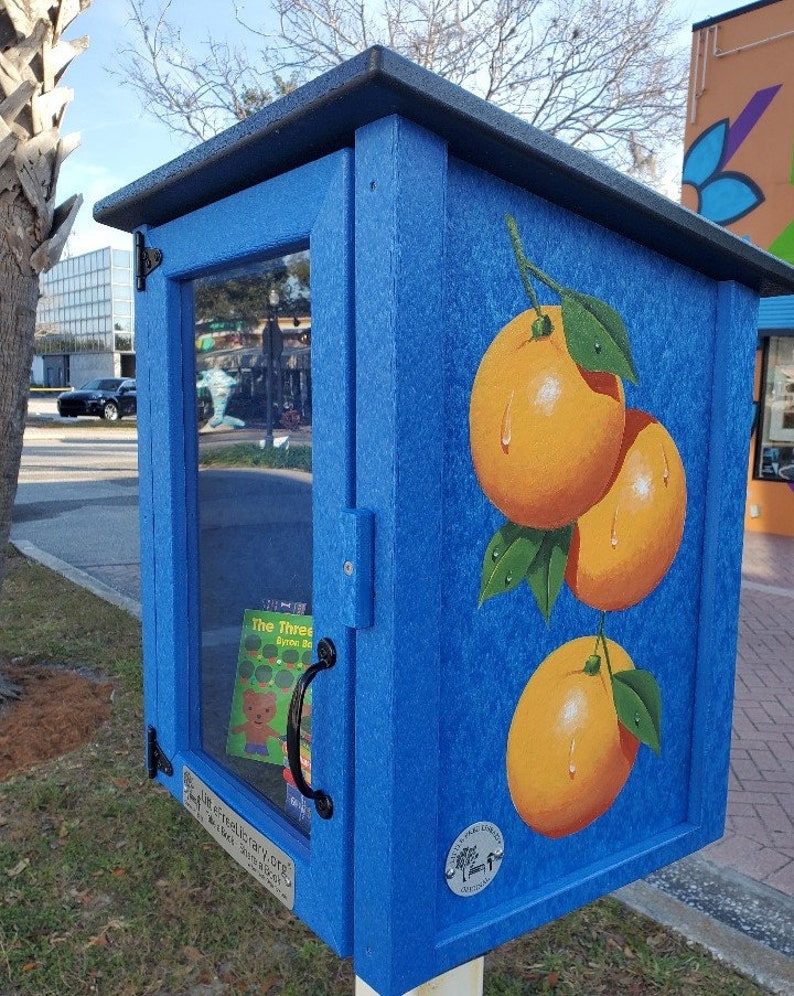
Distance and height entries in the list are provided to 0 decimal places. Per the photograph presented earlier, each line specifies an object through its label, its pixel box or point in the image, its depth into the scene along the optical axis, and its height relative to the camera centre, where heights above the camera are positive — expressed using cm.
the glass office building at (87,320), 7081 +660
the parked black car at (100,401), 2880 -38
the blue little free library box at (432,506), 110 -19
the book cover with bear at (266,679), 178 -64
